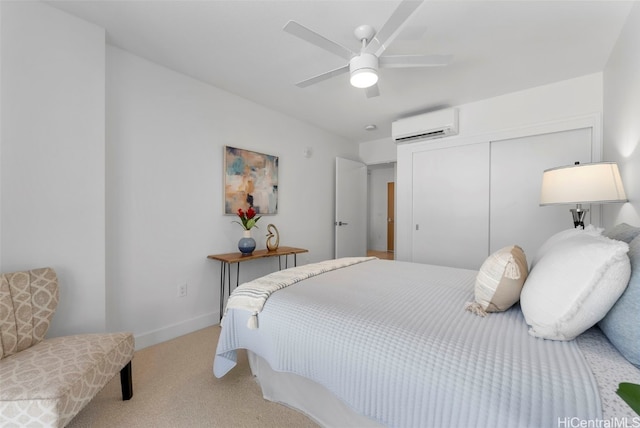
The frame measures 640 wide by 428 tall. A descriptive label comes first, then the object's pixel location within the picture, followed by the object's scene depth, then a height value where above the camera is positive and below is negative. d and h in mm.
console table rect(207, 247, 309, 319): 2539 -429
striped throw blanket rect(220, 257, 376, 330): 1424 -429
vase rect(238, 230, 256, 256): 2670 -312
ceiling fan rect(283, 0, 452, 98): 1540 +1001
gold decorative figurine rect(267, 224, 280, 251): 3041 -287
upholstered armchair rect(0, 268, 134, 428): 1040 -689
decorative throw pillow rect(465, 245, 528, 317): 1135 -302
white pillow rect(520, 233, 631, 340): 833 -251
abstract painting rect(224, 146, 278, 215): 2834 +362
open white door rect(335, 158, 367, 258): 4219 +68
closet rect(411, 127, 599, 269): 2766 +202
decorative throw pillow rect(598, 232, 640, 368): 784 -333
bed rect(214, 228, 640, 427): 736 -487
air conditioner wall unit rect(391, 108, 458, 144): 3178 +1071
